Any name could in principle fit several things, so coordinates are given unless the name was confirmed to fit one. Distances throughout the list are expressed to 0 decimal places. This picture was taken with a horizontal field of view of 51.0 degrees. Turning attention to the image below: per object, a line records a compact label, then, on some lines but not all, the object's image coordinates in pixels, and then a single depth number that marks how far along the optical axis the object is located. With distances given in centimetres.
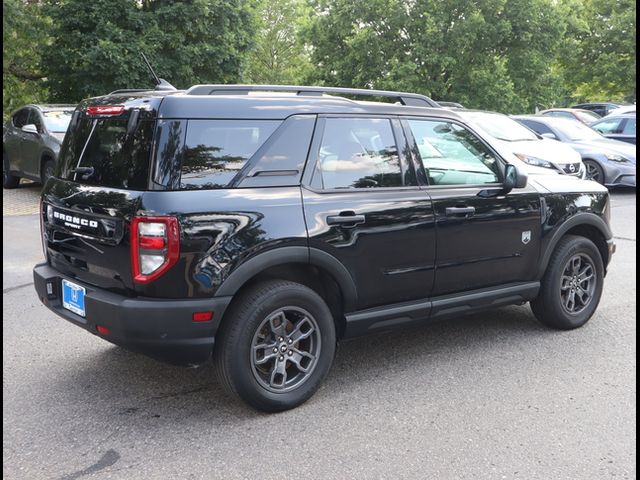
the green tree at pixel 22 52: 1680
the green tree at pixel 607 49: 3109
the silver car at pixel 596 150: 1363
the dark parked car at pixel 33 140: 1174
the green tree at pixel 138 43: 1538
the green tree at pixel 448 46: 2177
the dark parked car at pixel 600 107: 2827
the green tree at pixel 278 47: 3238
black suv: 344
